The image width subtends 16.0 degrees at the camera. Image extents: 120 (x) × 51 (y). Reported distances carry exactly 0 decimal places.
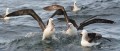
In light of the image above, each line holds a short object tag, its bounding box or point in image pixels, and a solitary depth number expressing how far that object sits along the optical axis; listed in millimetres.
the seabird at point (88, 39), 15039
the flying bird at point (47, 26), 15629
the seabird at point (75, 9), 22916
